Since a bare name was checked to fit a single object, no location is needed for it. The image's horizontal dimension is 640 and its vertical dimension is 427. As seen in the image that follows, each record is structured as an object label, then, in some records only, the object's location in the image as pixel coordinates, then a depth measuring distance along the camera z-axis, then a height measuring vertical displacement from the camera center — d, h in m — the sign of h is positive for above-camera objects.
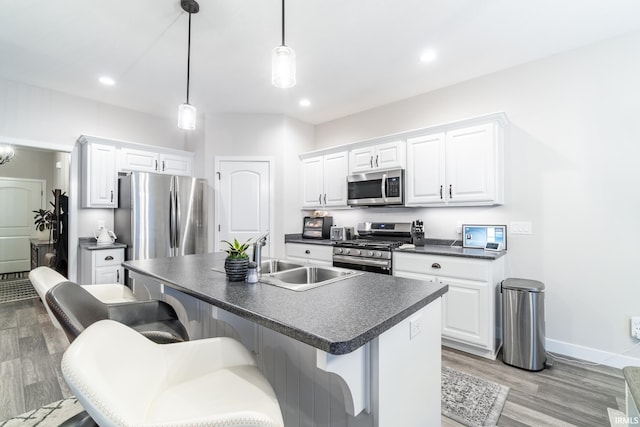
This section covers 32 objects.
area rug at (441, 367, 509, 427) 1.80 -1.26
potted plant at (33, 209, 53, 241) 5.16 -0.04
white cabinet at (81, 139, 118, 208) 3.71 +0.56
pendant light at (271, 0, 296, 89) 1.62 +0.86
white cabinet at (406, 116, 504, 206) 2.82 +0.53
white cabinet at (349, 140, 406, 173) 3.46 +0.77
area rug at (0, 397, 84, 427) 1.76 -1.26
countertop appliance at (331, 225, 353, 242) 4.02 -0.23
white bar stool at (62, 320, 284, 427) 0.70 -0.53
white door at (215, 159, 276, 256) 4.34 +0.28
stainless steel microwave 3.45 +0.37
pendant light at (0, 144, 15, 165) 3.81 +0.91
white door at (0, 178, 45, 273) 5.17 -0.04
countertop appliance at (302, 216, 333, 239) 4.31 -0.15
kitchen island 0.94 -0.48
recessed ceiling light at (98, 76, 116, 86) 3.30 +1.61
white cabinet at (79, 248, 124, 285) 3.46 -0.60
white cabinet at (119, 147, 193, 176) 4.00 +0.83
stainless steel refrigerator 3.65 +0.03
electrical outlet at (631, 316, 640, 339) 2.36 -0.91
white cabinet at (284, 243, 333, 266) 3.72 -0.50
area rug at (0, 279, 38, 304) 4.21 -1.15
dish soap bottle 1.51 -0.30
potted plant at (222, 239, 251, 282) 1.55 -0.27
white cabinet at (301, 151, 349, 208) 4.06 +0.55
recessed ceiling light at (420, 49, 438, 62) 2.76 +1.58
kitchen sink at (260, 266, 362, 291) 1.71 -0.36
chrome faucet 1.74 -0.20
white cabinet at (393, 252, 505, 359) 2.54 -0.76
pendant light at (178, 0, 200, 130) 2.14 +0.81
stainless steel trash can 2.36 -0.92
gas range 3.16 -0.34
